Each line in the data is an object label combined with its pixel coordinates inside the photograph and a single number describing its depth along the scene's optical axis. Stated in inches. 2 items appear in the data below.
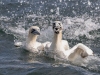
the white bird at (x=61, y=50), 559.2
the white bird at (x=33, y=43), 611.6
